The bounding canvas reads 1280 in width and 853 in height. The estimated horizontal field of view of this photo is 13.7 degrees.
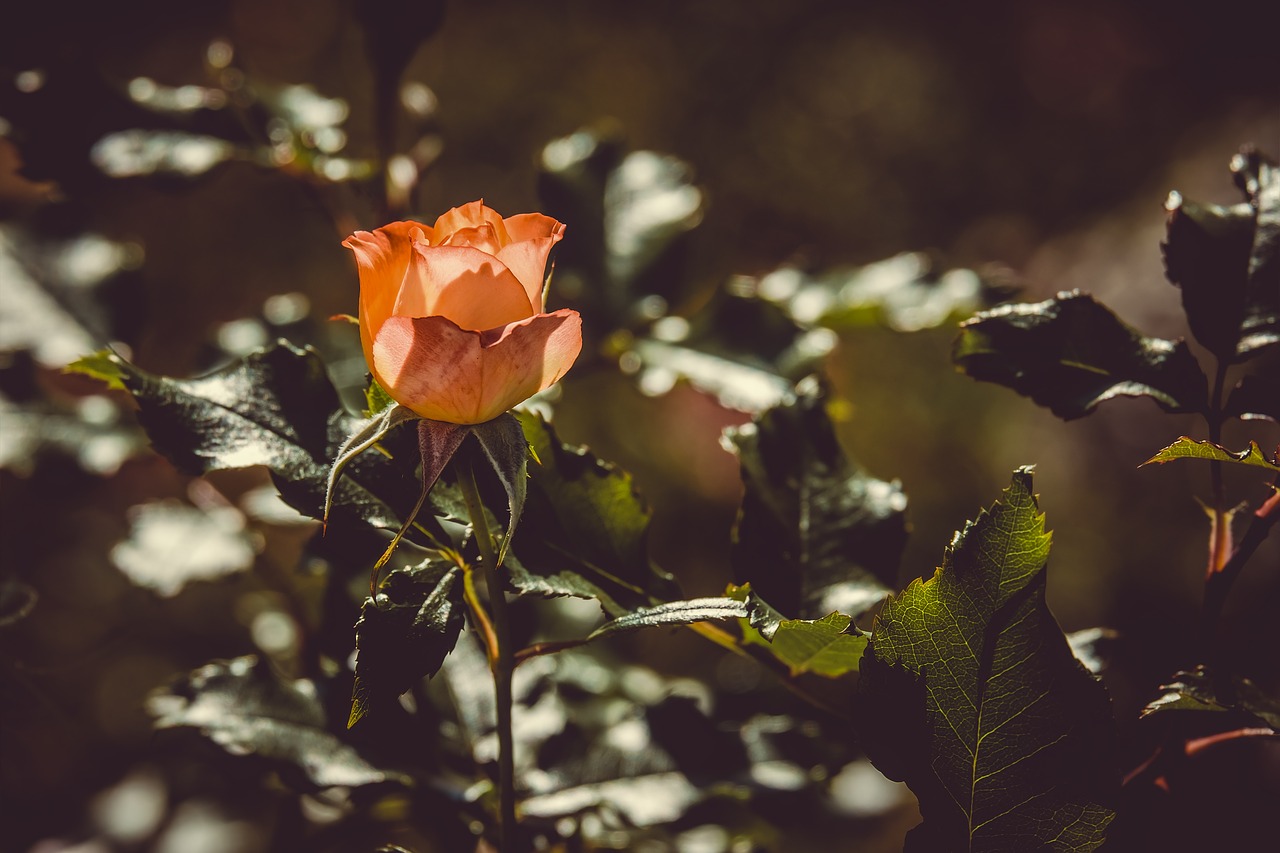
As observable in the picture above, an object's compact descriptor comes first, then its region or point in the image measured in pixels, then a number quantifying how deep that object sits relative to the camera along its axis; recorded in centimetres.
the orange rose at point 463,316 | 125
